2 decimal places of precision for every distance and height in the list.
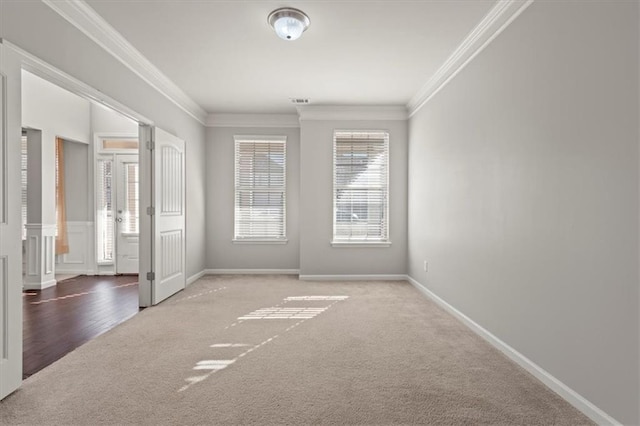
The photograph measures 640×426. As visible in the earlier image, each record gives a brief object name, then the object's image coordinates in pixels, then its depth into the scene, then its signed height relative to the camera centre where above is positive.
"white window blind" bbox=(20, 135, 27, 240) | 6.19 +0.55
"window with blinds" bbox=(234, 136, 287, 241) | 6.66 +0.37
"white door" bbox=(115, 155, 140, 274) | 6.62 -0.08
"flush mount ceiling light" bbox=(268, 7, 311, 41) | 3.11 +1.59
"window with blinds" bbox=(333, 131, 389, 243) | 6.18 +0.36
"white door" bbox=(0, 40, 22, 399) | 2.30 -0.11
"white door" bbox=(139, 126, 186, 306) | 4.47 -0.09
